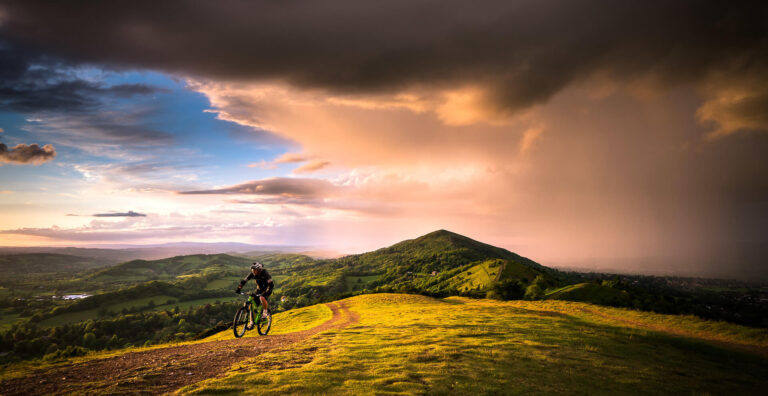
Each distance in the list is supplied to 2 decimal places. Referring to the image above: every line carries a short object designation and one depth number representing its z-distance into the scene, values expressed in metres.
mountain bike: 21.58
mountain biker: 19.86
